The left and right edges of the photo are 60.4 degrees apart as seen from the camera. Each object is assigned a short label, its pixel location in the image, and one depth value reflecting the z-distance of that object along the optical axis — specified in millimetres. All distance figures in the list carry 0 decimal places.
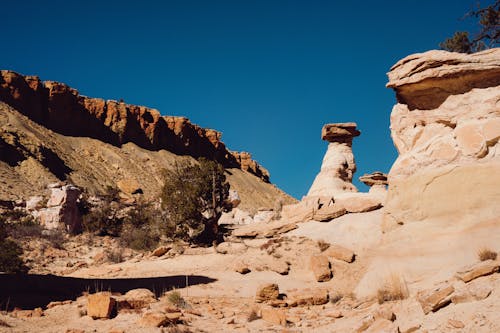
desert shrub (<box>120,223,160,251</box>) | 24000
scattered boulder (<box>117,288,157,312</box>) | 8695
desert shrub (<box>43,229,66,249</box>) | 22697
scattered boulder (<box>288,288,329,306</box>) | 10320
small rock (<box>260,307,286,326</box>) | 8359
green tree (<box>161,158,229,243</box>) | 23531
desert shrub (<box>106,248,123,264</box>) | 19933
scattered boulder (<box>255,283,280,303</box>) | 10797
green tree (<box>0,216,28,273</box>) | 16125
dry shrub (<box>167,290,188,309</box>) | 9594
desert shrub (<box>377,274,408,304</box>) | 7539
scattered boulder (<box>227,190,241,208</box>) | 35038
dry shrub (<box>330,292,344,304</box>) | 10461
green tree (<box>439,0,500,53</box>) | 18703
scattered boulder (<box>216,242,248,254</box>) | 18016
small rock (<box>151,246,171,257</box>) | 19344
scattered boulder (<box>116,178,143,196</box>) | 49406
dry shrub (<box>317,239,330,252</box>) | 16125
